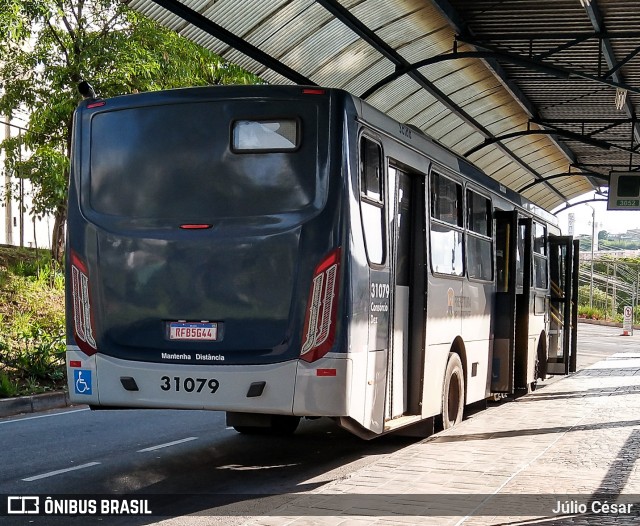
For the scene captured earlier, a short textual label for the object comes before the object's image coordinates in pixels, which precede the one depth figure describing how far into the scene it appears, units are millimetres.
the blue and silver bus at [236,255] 8523
